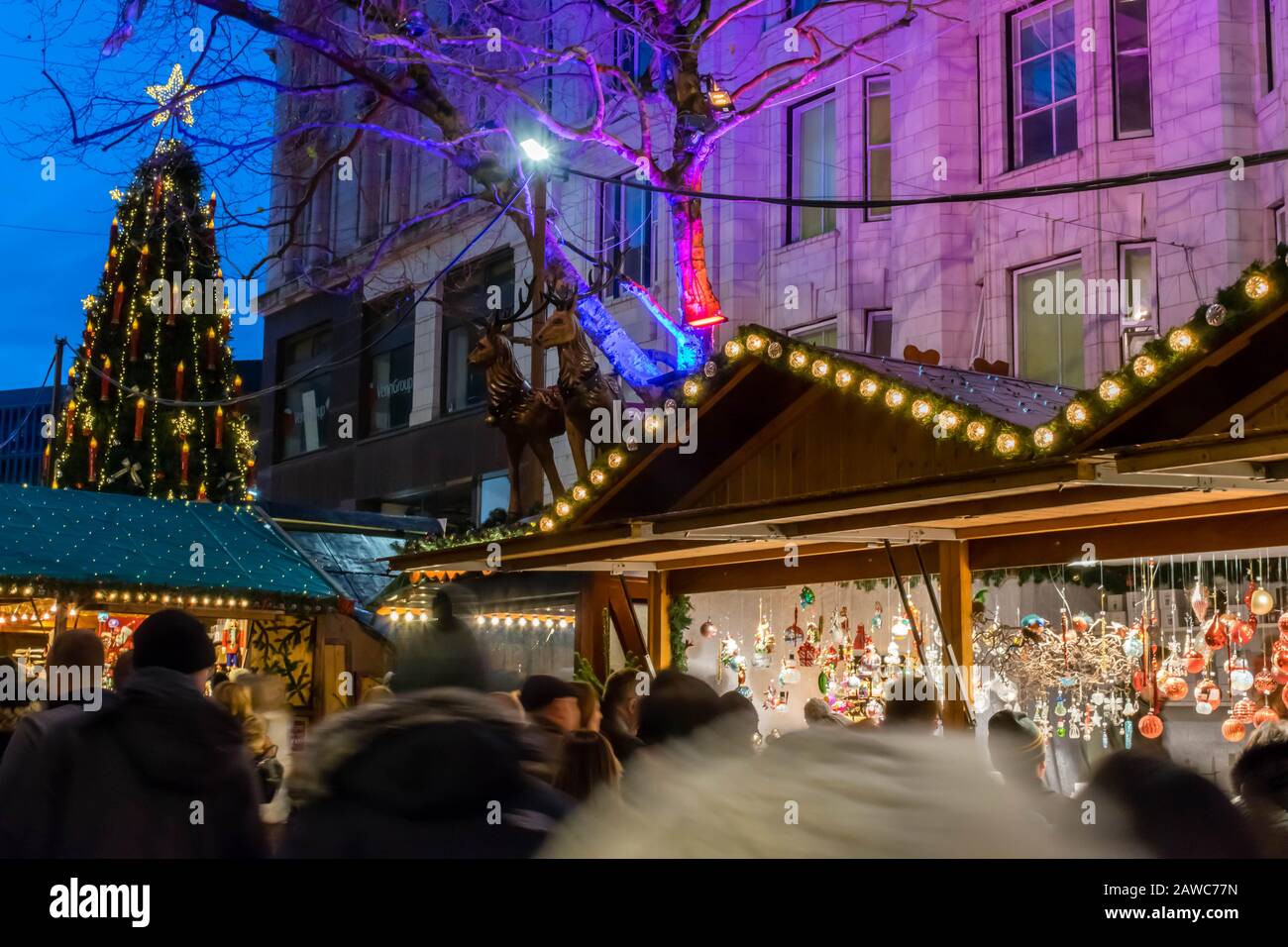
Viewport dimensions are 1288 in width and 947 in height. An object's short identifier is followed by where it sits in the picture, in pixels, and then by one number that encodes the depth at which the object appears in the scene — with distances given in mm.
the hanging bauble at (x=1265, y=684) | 9570
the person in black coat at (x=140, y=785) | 4199
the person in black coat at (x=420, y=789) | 3139
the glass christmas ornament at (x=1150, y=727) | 9500
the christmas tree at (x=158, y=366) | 22031
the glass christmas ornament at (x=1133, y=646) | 9922
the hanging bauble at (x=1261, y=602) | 9266
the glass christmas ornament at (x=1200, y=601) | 9758
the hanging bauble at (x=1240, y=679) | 9664
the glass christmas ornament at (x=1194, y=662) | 9719
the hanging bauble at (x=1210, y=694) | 10008
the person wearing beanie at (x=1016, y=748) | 6078
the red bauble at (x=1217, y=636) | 9628
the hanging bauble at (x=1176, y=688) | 9750
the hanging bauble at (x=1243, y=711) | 9523
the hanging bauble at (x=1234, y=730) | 9500
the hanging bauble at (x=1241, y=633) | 9633
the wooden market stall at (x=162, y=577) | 13625
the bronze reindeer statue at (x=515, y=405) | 13727
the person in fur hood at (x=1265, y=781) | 3618
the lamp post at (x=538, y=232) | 15953
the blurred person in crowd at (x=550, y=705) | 5840
